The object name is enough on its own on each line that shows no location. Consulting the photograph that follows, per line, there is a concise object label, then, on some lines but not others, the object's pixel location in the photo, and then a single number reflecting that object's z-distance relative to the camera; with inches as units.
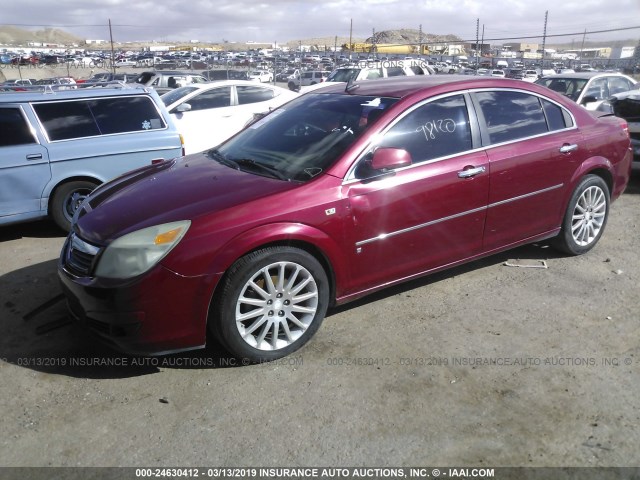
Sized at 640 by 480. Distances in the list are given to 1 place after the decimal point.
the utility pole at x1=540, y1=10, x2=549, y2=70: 684.8
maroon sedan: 123.4
